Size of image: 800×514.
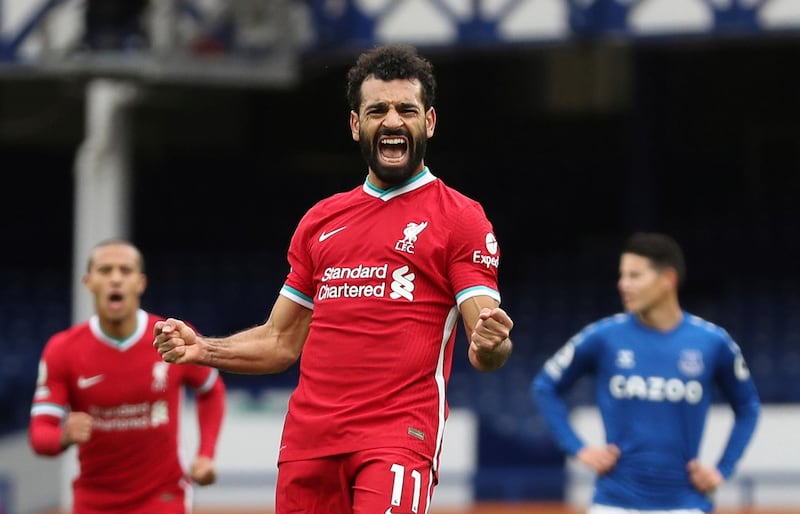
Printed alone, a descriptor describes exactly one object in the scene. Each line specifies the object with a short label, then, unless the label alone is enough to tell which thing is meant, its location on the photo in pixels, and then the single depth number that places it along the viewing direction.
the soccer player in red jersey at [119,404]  13.91
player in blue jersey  13.69
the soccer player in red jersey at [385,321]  9.34
